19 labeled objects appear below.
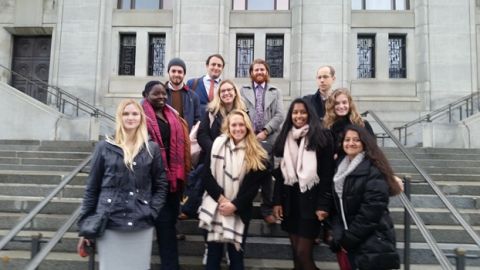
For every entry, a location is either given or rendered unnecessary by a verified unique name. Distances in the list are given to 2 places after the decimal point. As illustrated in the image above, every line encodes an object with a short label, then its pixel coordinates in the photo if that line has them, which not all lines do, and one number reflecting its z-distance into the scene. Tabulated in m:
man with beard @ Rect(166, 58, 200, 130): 5.48
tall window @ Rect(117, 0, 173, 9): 19.52
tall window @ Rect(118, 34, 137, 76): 18.96
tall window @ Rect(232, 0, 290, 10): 19.23
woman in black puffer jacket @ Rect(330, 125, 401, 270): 3.92
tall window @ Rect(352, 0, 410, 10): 19.00
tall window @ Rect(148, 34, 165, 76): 18.89
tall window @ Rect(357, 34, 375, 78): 18.50
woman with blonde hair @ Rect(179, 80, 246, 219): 4.91
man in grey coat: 5.56
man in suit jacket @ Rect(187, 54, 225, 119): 5.94
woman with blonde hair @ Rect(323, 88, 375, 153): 4.96
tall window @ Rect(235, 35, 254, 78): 18.66
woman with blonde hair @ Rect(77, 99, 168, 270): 3.84
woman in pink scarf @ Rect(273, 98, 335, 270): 4.46
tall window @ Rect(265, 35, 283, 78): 18.77
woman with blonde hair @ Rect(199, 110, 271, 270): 4.32
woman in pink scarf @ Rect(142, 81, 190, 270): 4.54
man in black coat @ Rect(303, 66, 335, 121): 5.73
